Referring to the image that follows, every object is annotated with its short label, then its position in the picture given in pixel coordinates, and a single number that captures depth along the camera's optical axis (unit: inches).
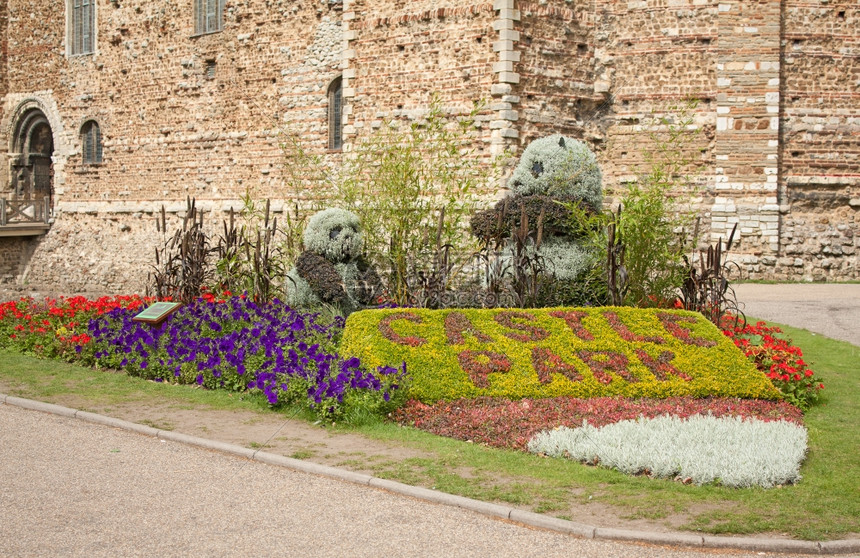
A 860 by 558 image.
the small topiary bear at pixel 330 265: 444.8
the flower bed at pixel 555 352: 342.0
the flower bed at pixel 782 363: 357.7
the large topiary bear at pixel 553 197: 438.9
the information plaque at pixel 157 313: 427.2
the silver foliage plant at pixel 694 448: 252.8
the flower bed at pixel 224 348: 323.9
